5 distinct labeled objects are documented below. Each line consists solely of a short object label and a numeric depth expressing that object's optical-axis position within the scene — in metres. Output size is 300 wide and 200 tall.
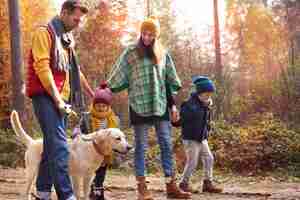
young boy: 5.86
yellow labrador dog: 4.70
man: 3.88
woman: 5.14
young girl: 5.25
